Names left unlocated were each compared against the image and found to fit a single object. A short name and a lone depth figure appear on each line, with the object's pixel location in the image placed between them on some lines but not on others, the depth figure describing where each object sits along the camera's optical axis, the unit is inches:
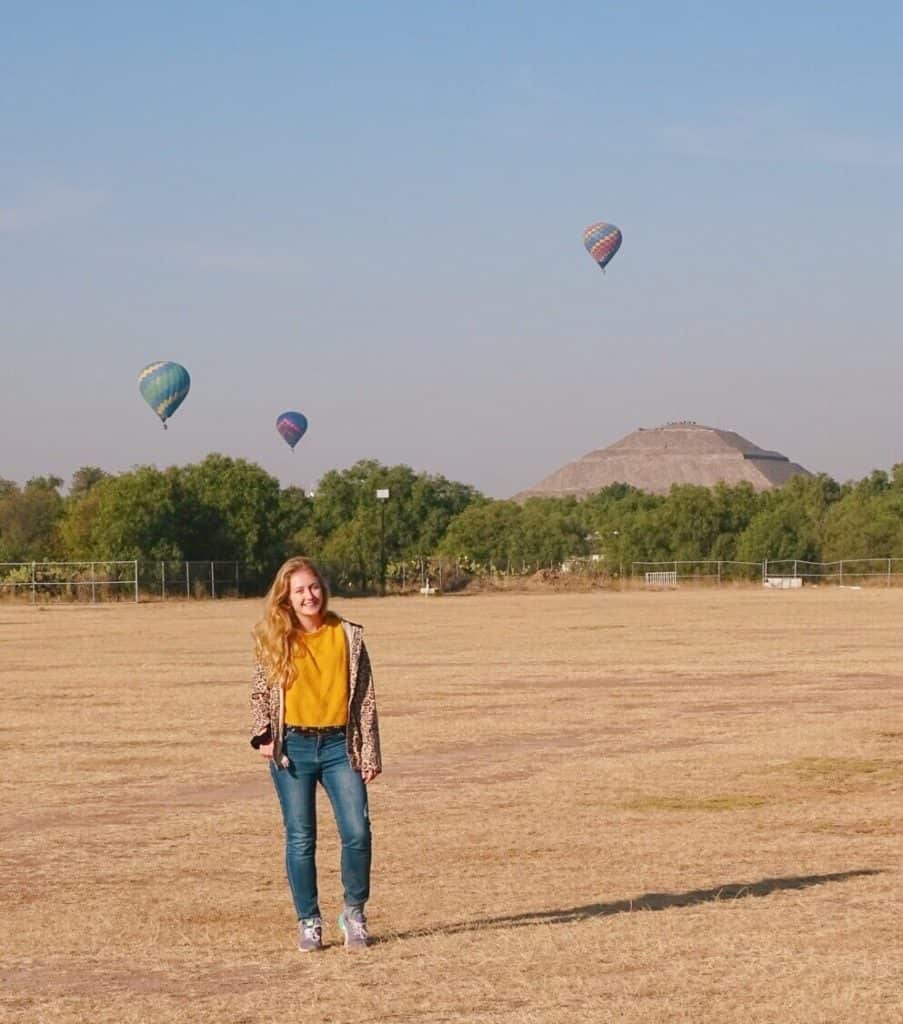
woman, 386.9
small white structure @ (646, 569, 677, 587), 4456.9
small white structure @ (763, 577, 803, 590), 4180.6
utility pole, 3951.3
